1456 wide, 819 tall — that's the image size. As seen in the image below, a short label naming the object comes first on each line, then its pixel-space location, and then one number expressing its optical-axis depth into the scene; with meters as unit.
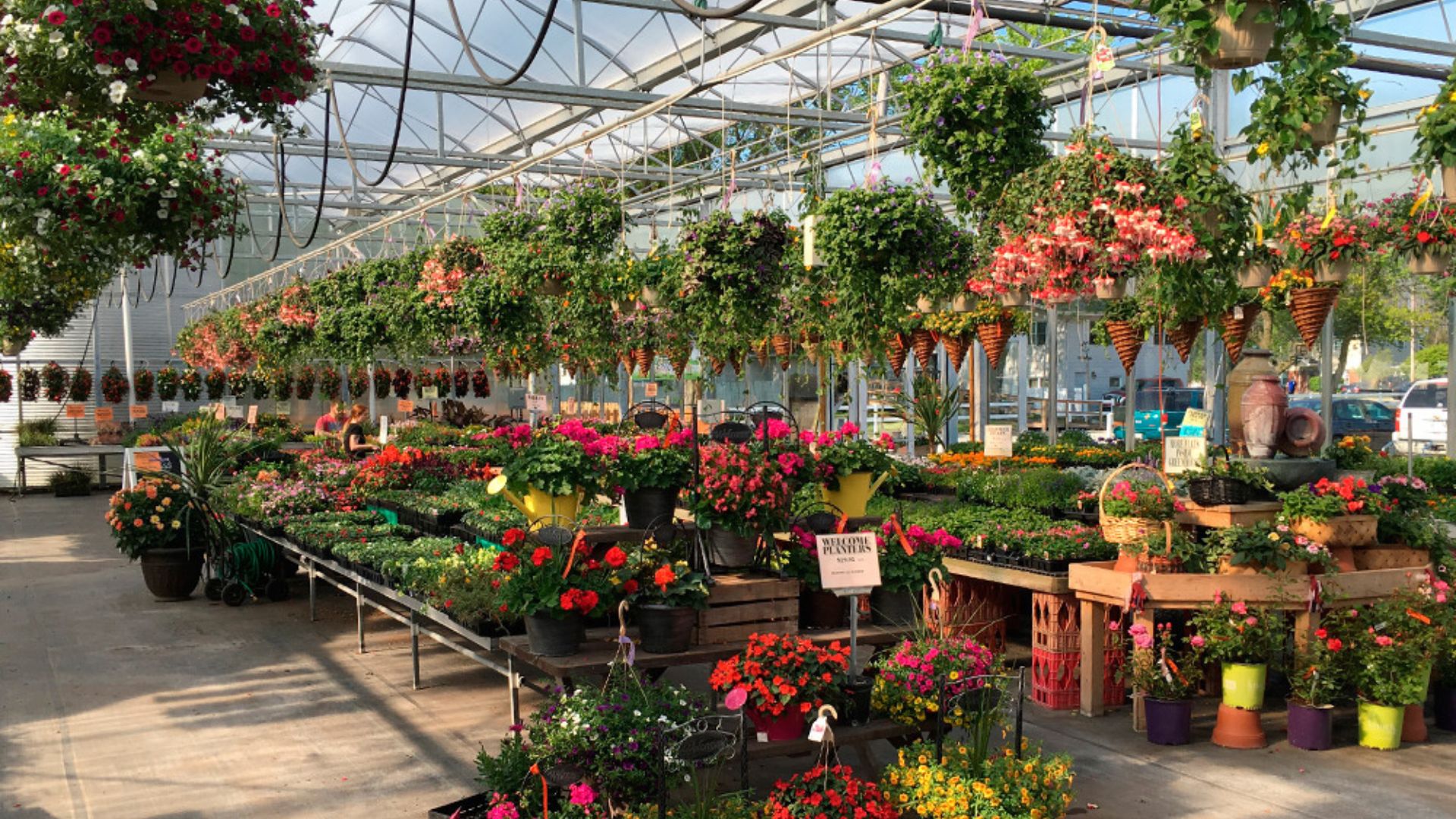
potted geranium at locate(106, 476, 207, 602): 9.09
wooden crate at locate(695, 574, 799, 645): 4.84
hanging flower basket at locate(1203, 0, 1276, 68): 3.61
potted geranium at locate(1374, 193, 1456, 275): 5.91
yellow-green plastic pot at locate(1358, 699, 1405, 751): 5.21
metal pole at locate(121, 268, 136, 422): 18.05
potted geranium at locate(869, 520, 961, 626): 5.02
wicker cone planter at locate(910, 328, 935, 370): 11.51
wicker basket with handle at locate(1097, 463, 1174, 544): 5.75
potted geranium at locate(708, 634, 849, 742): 4.08
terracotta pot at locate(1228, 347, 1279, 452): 6.34
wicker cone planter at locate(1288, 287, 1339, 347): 7.34
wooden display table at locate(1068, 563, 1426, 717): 5.48
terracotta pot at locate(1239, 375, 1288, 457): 6.01
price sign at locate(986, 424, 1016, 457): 7.99
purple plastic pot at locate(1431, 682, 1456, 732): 5.52
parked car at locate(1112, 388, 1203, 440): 18.78
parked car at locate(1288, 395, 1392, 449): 15.02
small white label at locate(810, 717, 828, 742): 3.54
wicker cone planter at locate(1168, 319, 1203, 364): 7.86
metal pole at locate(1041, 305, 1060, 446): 11.73
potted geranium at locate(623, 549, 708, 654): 4.57
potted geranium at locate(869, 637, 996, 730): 4.29
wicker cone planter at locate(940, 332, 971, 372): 11.13
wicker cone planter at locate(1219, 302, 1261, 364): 8.40
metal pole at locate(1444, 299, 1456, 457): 9.43
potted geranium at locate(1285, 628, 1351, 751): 5.25
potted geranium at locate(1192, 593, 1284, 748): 5.30
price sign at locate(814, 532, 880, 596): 4.24
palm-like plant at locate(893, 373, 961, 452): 12.58
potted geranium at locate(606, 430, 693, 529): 5.18
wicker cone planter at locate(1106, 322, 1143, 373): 8.55
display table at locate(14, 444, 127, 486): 17.81
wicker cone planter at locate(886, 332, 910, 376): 11.22
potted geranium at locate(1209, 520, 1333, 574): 5.48
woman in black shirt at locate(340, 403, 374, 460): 11.92
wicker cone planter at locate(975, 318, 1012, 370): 10.52
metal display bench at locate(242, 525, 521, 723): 5.20
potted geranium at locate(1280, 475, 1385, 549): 5.74
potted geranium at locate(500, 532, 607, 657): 4.48
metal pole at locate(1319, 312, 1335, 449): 9.50
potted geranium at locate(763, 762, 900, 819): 3.69
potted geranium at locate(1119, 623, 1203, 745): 5.32
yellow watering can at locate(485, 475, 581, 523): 5.55
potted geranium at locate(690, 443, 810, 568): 4.85
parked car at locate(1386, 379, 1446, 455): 13.52
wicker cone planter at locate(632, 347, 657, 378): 13.97
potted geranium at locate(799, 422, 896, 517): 5.76
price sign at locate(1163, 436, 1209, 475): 6.16
